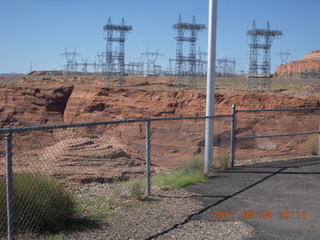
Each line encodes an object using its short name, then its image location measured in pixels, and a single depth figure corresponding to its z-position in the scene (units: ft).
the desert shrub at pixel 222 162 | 32.54
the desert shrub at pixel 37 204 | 17.42
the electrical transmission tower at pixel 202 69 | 238.89
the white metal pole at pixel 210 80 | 30.50
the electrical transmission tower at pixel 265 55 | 135.74
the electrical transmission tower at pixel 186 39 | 161.05
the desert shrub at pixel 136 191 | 23.49
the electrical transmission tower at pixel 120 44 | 164.86
